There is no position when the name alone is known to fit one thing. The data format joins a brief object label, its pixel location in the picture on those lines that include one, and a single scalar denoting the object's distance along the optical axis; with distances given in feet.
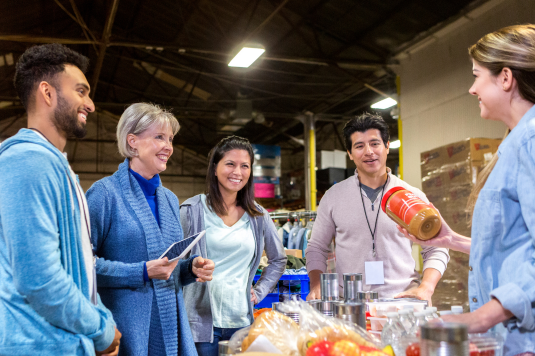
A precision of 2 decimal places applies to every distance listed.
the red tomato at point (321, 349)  2.91
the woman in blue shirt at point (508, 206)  3.47
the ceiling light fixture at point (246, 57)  21.59
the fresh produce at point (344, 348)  2.85
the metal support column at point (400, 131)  24.14
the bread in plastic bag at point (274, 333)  3.35
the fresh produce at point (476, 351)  2.80
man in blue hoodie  3.99
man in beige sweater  7.53
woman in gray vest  7.47
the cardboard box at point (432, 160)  15.80
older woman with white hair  5.77
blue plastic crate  9.49
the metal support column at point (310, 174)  30.81
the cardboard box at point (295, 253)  13.66
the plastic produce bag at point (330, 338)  2.92
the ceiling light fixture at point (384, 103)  27.00
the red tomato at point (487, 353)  2.82
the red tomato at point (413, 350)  2.95
